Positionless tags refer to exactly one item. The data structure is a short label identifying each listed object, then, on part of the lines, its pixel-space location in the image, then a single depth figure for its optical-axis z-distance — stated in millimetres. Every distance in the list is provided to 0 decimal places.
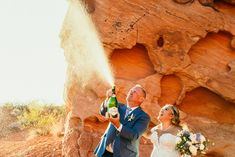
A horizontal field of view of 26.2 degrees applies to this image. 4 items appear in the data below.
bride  7223
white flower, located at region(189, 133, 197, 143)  6934
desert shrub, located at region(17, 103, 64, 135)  15209
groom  6828
